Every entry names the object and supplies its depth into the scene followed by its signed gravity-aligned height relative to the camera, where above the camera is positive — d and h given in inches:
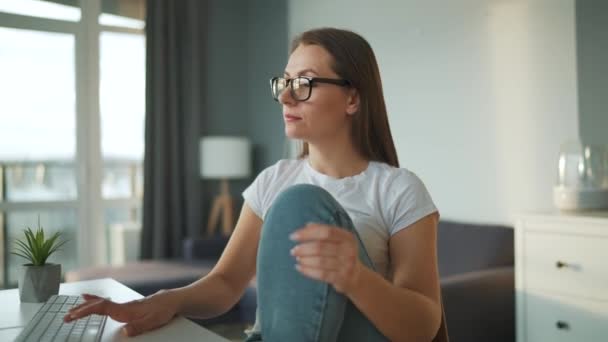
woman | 40.8 -4.4
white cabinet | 89.3 -15.9
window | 185.9 +17.1
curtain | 199.6 +17.2
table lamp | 199.0 +3.7
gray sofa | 101.0 -19.2
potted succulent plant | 57.1 -8.7
